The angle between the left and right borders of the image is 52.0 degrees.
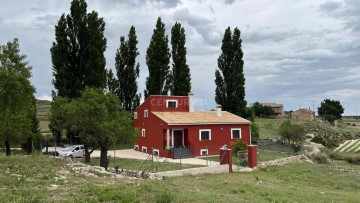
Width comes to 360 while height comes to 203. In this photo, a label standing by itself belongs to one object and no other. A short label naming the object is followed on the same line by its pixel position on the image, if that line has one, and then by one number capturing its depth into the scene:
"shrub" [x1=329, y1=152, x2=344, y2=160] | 45.04
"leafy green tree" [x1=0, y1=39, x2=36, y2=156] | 25.94
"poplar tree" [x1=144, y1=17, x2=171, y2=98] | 51.72
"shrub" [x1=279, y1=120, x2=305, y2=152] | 47.38
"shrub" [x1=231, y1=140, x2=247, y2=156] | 33.50
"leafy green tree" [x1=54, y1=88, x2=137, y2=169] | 28.42
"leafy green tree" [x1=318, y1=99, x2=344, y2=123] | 124.56
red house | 37.41
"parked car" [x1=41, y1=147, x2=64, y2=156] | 35.53
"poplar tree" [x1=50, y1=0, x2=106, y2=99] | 42.75
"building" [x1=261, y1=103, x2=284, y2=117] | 146.69
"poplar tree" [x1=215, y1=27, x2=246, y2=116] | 51.66
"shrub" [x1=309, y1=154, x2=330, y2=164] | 39.69
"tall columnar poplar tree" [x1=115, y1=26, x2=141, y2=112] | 52.91
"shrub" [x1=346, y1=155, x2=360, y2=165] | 43.19
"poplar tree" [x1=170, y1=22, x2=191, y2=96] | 52.00
